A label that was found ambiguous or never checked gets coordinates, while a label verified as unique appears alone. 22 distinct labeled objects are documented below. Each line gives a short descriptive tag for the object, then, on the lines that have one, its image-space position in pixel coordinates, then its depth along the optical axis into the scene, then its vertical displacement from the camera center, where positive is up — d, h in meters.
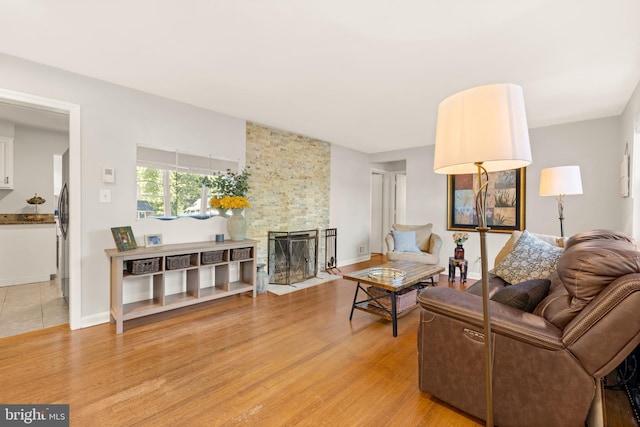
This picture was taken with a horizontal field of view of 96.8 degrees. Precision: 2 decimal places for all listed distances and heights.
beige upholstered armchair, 4.61 -0.60
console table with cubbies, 2.78 -0.77
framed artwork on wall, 4.46 +0.14
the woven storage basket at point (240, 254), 3.57 -0.55
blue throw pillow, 4.74 -0.53
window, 3.20 +0.34
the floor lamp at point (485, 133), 1.08 +0.30
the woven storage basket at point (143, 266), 2.79 -0.55
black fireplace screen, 4.44 -0.75
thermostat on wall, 2.91 +0.37
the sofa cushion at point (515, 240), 2.65 -0.31
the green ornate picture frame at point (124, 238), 2.78 -0.27
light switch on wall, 2.90 +0.16
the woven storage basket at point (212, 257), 3.29 -0.54
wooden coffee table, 2.68 -0.70
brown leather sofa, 1.19 -0.63
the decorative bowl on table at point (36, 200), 4.41 +0.17
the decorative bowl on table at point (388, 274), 2.80 -0.68
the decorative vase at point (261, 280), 3.94 -0.97
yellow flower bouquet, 3.52 +0.11
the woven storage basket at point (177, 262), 3.02 -0.55
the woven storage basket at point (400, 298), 2.93 -0.94
